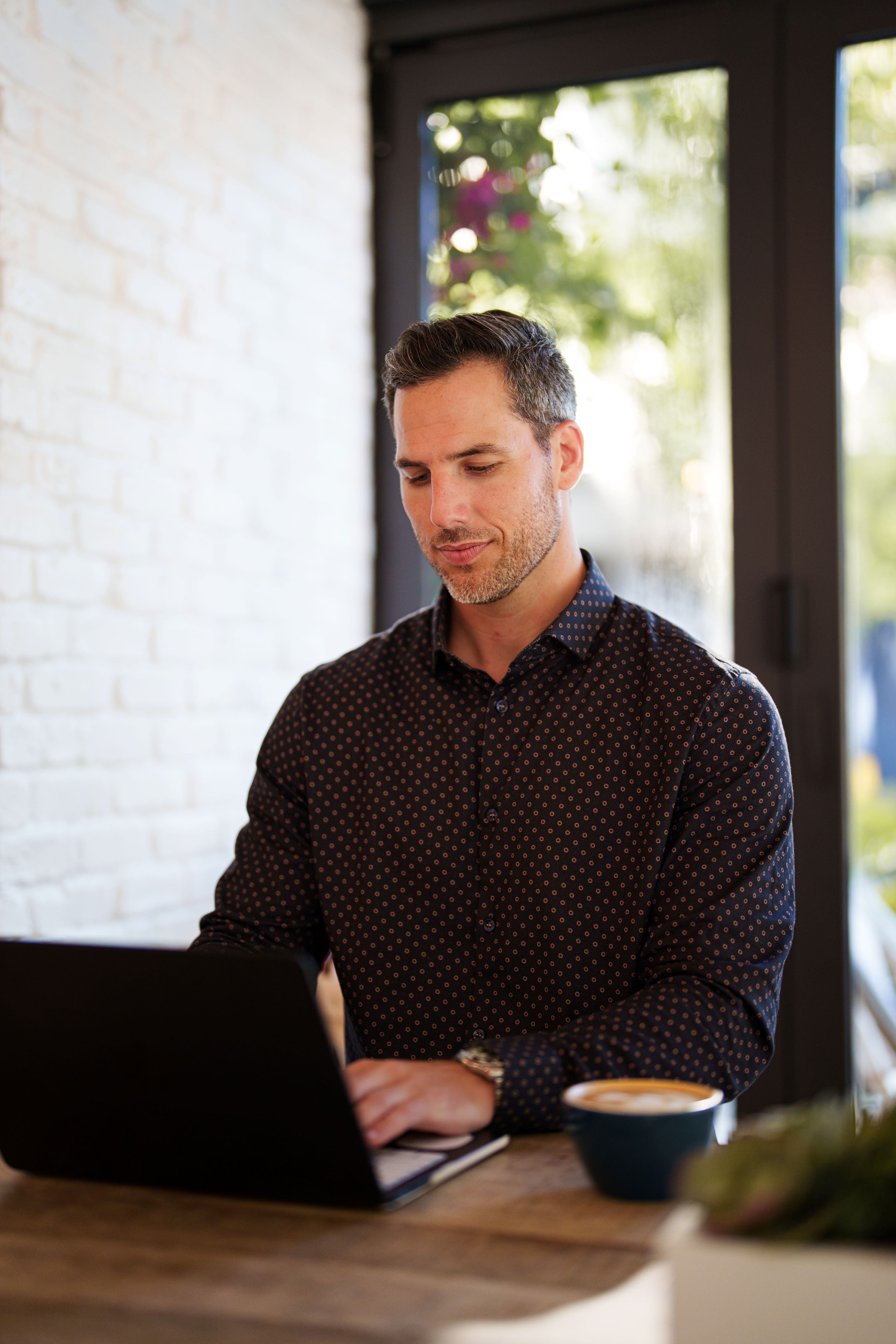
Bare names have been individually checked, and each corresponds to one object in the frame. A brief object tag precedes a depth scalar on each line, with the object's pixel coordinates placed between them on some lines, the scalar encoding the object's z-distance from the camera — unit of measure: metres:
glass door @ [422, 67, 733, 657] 3.14
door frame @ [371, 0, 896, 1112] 3.03
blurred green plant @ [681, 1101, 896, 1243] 1.33
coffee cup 1.77
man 2.19
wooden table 1.57
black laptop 1.75
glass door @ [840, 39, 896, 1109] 3.05
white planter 1.30
